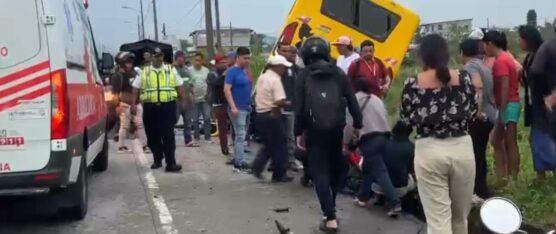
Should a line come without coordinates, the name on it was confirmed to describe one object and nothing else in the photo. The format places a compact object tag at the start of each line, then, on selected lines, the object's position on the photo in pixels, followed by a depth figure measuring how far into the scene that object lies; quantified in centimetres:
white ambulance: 646
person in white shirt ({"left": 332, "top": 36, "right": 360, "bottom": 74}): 1025
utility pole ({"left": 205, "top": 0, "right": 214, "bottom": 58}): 2719
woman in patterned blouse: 526
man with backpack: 690
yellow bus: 1267
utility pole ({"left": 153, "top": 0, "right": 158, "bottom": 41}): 6488
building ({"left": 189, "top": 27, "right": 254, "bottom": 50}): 7162
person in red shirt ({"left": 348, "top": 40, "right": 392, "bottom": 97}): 796
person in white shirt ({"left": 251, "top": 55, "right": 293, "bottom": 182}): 919
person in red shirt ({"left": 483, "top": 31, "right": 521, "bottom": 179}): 768
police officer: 1059
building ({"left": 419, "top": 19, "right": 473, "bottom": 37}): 3309
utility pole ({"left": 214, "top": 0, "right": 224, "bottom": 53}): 3553
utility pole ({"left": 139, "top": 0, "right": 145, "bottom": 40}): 7724
